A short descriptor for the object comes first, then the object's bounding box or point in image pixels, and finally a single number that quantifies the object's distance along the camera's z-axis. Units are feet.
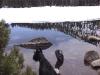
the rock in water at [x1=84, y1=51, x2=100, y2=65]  8.50
